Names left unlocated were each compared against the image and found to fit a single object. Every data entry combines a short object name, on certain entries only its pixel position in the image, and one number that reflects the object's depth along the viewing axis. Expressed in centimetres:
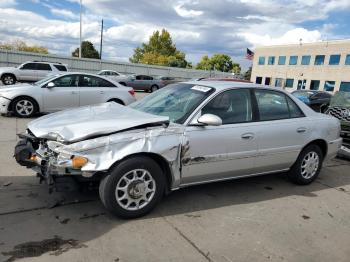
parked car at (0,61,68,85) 2153
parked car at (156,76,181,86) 3013
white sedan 1010
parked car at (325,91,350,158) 762
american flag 6581
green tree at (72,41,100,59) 7006
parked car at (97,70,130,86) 2757
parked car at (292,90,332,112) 2055
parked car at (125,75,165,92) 2842
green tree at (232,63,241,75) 10648
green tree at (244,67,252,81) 8378
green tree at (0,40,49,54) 6078
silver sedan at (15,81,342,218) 376
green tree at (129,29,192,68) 7238
